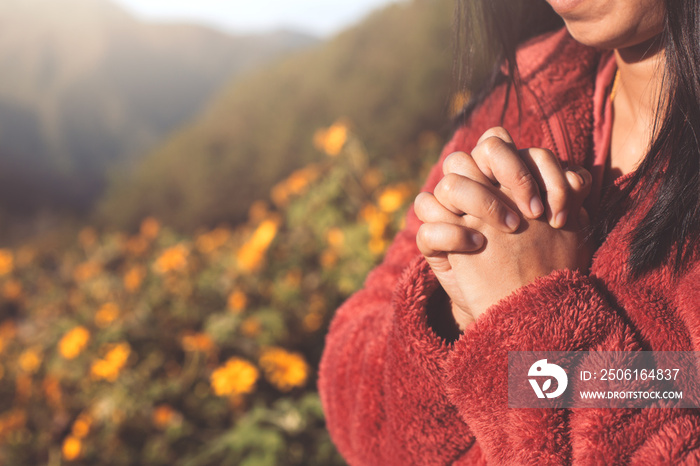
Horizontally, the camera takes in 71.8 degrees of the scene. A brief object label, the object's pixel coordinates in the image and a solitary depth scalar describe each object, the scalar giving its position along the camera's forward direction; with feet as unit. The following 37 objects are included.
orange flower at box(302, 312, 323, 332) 6.91
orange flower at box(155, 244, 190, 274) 7.65
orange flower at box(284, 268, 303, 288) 7.13
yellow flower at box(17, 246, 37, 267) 10.62
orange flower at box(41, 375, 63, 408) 6.57
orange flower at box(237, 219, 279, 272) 7.05
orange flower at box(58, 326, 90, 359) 6.32
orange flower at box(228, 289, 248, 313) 6.72
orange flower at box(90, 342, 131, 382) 5.84
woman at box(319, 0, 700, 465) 1.87
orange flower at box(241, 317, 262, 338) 6.55
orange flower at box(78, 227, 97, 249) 11.55
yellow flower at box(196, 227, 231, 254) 9.45
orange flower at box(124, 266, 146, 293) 7.89
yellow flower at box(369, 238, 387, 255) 6.17
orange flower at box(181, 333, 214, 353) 6.29
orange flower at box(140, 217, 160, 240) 10.84
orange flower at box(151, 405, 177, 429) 5.86
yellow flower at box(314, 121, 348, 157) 7.34
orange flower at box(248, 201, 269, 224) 10.47
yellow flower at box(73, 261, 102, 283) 9.13
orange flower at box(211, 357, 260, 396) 5.80
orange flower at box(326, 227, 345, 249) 6.99
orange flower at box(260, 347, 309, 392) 5.86
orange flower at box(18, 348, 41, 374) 6.98
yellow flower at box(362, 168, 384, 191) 7.44
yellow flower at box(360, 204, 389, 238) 6.23
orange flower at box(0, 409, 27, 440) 6.36
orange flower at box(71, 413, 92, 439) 5.87
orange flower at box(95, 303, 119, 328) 6.75
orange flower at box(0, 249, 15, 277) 9.94
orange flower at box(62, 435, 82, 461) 5.74
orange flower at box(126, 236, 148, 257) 10.19
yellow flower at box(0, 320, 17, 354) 7.72
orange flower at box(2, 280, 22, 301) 9.89
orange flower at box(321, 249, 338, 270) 7.32
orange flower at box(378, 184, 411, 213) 6.42
